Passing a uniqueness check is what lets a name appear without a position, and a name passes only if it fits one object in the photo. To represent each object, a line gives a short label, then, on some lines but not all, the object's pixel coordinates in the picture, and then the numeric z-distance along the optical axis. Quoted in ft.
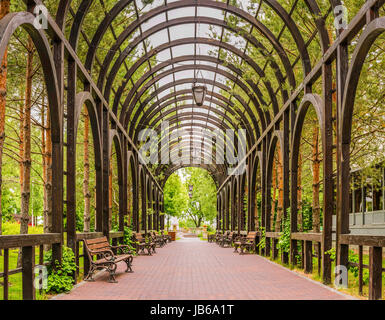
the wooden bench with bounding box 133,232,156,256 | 58.13
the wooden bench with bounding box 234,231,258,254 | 60.80
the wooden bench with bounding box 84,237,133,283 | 30.45
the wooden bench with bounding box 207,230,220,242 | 114.35
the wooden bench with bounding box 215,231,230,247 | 85.36
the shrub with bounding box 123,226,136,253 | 55.93
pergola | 25.44
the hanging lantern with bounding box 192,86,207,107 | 47.43
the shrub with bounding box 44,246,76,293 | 24.90
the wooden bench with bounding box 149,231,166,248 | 83.26
